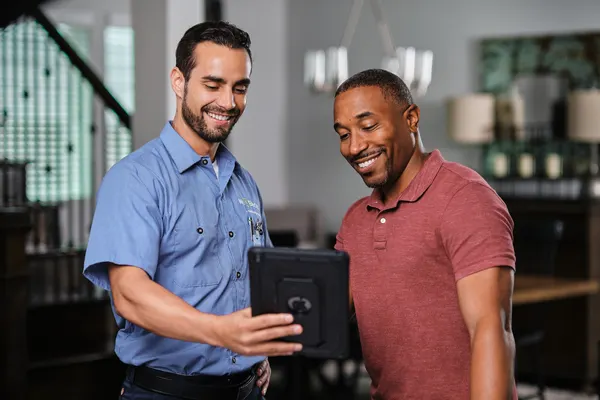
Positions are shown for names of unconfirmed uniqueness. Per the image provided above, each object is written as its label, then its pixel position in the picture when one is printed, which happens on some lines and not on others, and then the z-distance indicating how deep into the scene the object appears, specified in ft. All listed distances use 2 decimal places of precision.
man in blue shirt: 6.14
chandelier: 19.10
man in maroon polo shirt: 5.36
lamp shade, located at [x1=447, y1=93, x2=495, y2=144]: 22.54
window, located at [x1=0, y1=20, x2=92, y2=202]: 16.75
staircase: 14.33
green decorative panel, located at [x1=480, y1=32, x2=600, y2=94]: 23.03
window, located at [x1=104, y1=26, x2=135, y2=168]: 28.37
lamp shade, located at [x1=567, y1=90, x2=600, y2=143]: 21.07
